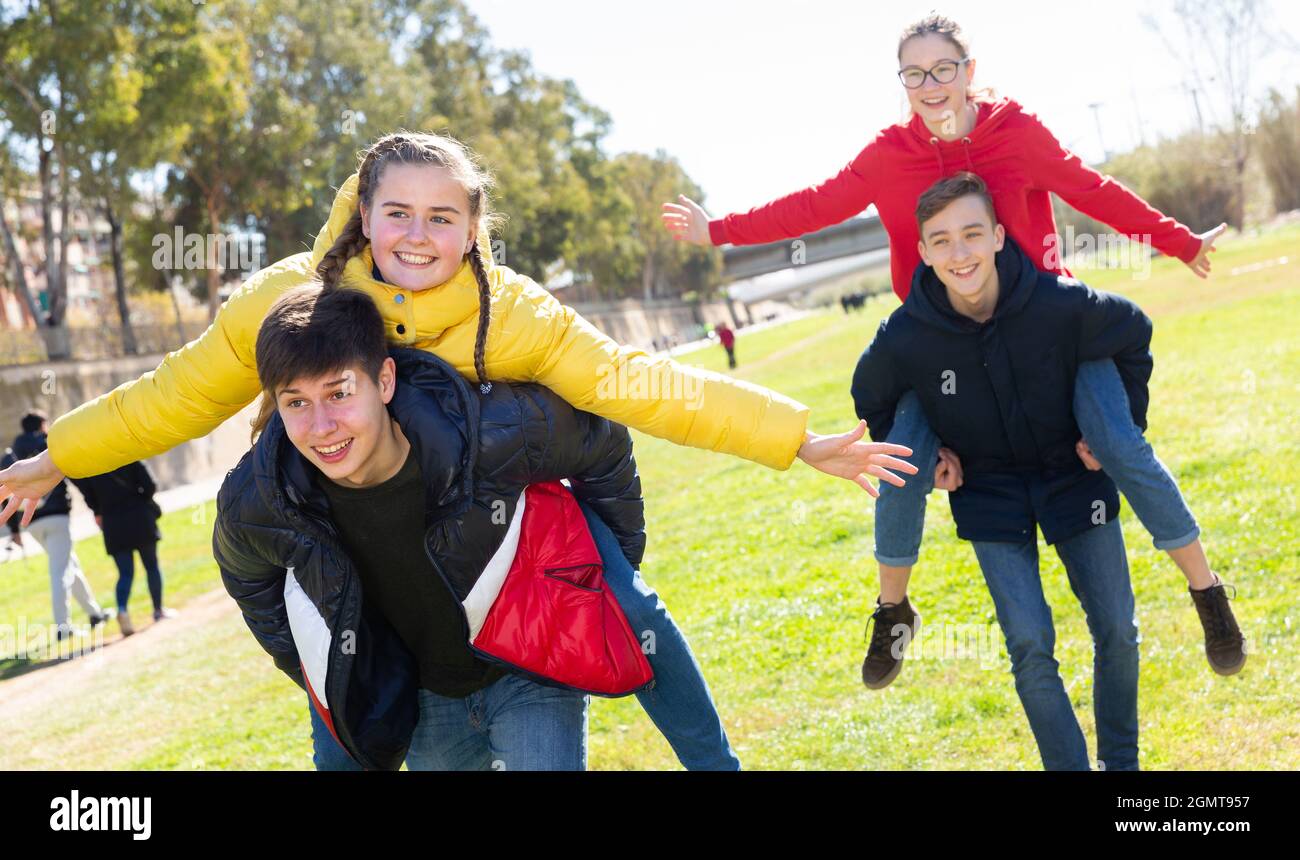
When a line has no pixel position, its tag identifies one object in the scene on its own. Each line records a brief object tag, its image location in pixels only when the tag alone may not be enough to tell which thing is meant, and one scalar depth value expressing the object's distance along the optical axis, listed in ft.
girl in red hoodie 15.44
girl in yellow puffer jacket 12.78
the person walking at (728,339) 141.38
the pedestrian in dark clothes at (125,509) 45.37
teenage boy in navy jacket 15.33
